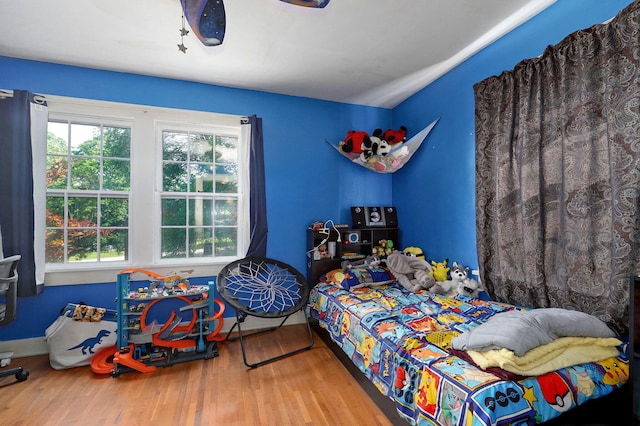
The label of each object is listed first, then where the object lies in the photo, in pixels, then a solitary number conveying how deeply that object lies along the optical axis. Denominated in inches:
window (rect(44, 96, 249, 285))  108.2
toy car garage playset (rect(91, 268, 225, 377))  93.7
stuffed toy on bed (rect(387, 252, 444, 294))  106.6
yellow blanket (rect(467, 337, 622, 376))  49.1
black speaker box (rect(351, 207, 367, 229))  136.2
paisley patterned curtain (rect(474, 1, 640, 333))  60.8
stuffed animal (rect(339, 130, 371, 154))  132.5
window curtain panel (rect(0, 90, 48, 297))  96.3
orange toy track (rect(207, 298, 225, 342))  103.9
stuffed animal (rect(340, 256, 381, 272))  123.4
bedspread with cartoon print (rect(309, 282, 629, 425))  45.6
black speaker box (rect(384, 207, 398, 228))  143.0
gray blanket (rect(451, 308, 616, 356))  51.6
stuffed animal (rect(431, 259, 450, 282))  109.7
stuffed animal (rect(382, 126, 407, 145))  134.4
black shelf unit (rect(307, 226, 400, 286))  129.1
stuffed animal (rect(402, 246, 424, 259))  126.3
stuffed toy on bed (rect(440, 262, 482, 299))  97.9
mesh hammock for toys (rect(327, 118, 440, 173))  125.5
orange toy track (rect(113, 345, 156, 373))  90.0
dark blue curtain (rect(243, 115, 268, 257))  124.4
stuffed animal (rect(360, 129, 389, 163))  132.6
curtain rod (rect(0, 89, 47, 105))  96.3
